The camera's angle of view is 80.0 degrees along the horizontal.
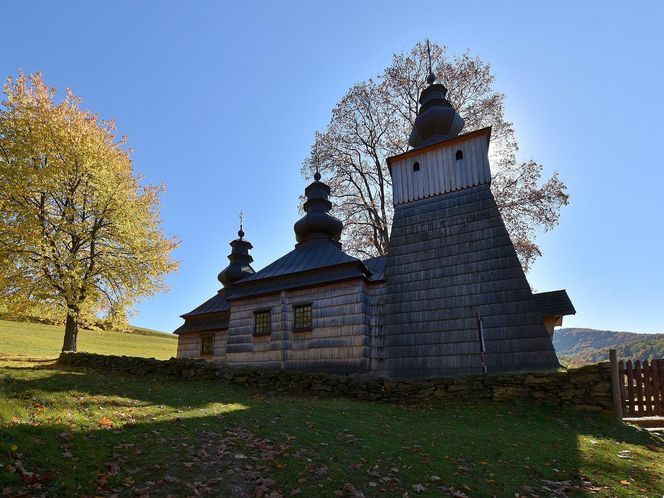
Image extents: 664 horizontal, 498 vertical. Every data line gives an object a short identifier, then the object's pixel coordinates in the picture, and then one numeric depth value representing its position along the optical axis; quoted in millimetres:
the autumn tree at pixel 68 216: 16078
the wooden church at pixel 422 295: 13352
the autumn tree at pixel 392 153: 21359
